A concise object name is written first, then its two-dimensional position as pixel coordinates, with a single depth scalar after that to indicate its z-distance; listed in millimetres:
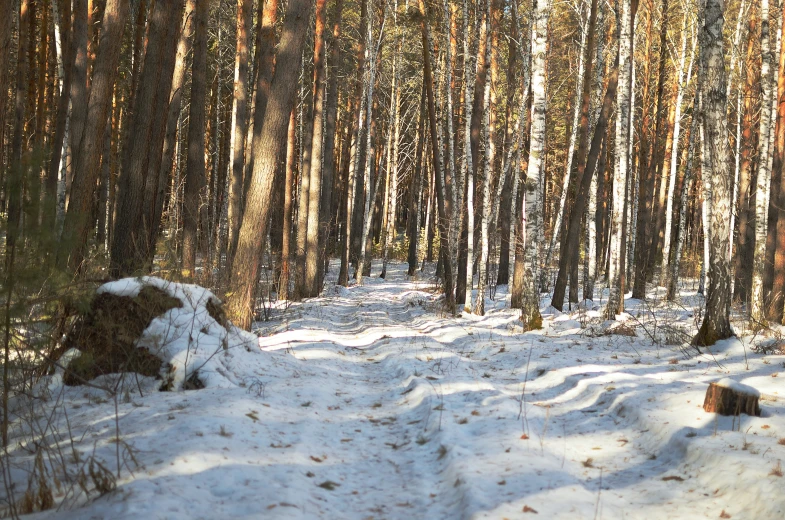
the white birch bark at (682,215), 17016
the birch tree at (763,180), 12195
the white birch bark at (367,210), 22203
